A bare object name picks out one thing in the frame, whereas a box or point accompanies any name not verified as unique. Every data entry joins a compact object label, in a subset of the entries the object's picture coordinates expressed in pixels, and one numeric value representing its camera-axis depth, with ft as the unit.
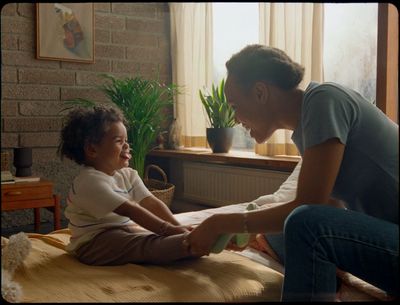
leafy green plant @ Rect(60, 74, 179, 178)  4.57
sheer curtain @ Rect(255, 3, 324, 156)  4.39
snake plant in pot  5.47
